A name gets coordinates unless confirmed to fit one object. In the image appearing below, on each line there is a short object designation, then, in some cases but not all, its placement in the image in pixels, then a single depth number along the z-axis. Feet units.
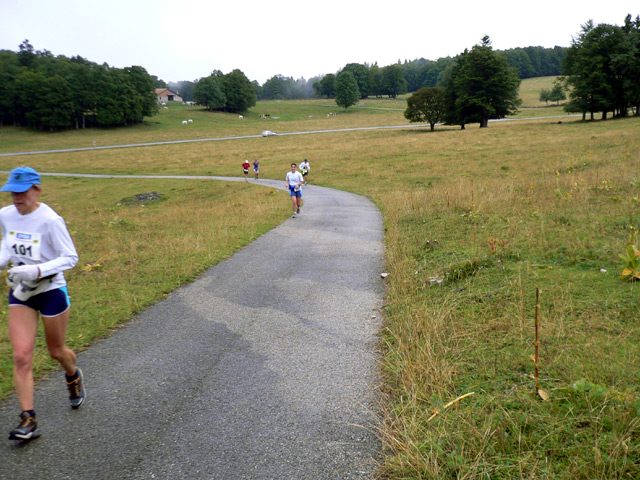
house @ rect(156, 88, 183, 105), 490.49
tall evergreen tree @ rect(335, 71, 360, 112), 357.41
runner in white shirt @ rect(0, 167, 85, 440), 11.68
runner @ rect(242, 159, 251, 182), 96.78
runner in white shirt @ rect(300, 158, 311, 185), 88.07
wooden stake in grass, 11.22
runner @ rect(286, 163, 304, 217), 50.90
